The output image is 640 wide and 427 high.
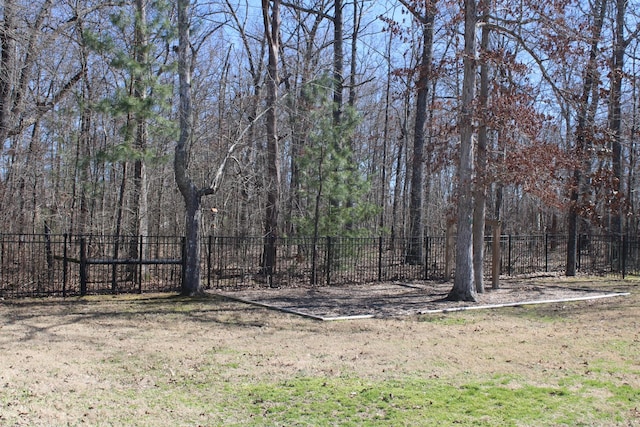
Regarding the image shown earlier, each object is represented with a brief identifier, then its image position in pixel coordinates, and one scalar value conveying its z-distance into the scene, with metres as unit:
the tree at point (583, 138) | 13.04
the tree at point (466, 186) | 12.49
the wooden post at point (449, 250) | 16.08
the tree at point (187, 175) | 12.67
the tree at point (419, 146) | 21.48
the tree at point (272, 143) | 15.55
